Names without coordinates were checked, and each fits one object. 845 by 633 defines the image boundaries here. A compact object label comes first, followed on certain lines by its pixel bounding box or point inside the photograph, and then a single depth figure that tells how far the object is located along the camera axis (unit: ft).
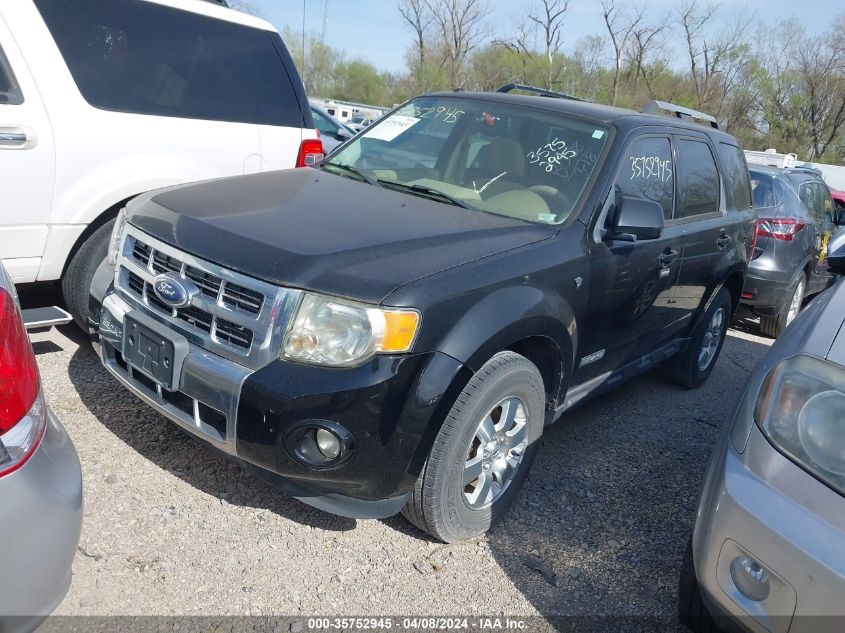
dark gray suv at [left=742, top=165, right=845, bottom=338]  21.58
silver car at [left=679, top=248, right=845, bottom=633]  6.01
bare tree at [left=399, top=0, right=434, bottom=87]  178.91
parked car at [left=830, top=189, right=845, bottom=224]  43.21
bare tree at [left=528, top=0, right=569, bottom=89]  159.49
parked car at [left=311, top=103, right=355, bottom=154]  36.99
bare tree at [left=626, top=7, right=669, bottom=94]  146.61
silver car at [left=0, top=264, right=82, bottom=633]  5.35
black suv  7.89
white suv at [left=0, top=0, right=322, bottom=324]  11.91
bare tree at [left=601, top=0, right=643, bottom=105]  146.20
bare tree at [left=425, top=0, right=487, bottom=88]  174.91
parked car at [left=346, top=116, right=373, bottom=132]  69.65
